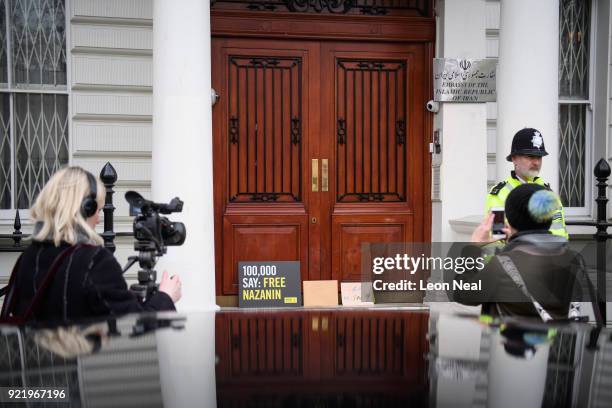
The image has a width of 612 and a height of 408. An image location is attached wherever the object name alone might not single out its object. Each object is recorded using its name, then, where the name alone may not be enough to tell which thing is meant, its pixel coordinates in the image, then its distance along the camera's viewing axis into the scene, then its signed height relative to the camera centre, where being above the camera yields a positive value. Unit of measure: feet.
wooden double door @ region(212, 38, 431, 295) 25.21 +0.56
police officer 16.14 +0.12
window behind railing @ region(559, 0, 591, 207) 27.48 +2.78
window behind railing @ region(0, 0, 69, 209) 24.34 +2.41
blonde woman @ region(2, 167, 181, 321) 8.54 -1.23
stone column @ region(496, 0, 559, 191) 21.07 +2.84
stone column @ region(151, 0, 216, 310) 19.42 +1.02
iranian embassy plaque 24.95 +3.10
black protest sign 24.80 -4.16
